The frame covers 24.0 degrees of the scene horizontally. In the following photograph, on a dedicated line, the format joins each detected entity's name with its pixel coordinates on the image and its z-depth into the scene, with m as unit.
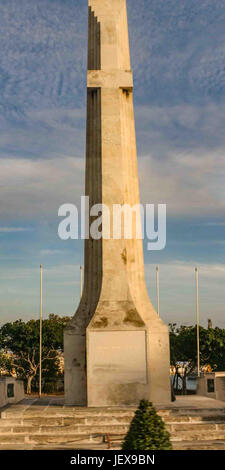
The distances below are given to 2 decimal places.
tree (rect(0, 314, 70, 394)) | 56.75
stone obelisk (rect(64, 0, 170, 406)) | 26.66
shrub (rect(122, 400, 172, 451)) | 14.23
